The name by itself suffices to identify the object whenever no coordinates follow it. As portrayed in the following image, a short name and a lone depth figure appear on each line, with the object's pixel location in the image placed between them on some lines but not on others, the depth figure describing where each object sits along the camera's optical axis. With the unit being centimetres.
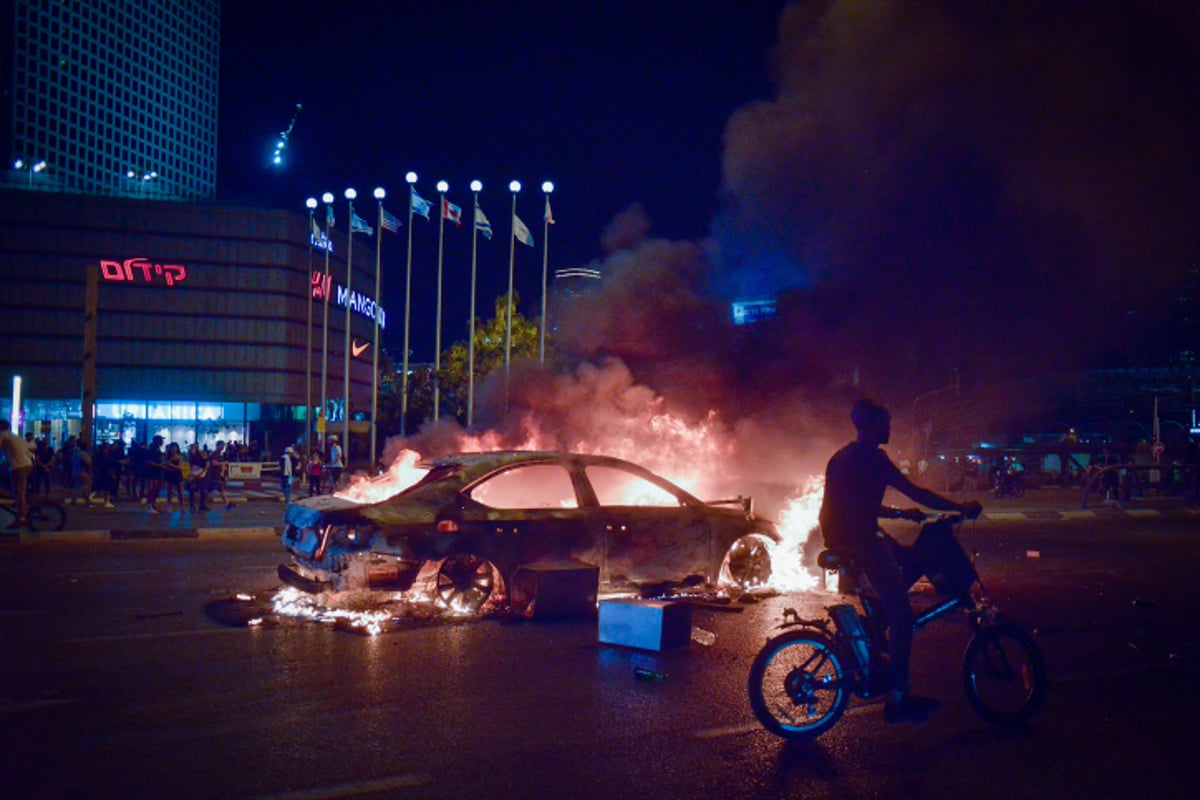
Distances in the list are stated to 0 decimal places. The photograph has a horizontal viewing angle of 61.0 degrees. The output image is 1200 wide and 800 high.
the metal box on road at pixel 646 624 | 748
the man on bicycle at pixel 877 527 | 531
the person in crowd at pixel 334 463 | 2538
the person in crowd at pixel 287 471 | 2344
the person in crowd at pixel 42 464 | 2188
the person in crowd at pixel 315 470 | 2456
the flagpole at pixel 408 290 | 3488
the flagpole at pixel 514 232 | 3172
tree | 4172
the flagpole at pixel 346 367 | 2951
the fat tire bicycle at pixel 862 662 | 534
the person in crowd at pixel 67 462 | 2852
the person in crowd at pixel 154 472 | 2106
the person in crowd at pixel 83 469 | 2167
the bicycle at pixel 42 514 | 1553
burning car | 824
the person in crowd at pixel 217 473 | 2162
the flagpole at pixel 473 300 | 3276
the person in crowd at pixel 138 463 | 2348
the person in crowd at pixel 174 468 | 2069
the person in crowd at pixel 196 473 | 2062
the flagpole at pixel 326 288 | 3841
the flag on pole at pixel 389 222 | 3591
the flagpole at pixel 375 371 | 3550
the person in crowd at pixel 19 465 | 1495
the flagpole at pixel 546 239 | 3278
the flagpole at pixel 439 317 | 3394
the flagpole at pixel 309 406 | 4194
